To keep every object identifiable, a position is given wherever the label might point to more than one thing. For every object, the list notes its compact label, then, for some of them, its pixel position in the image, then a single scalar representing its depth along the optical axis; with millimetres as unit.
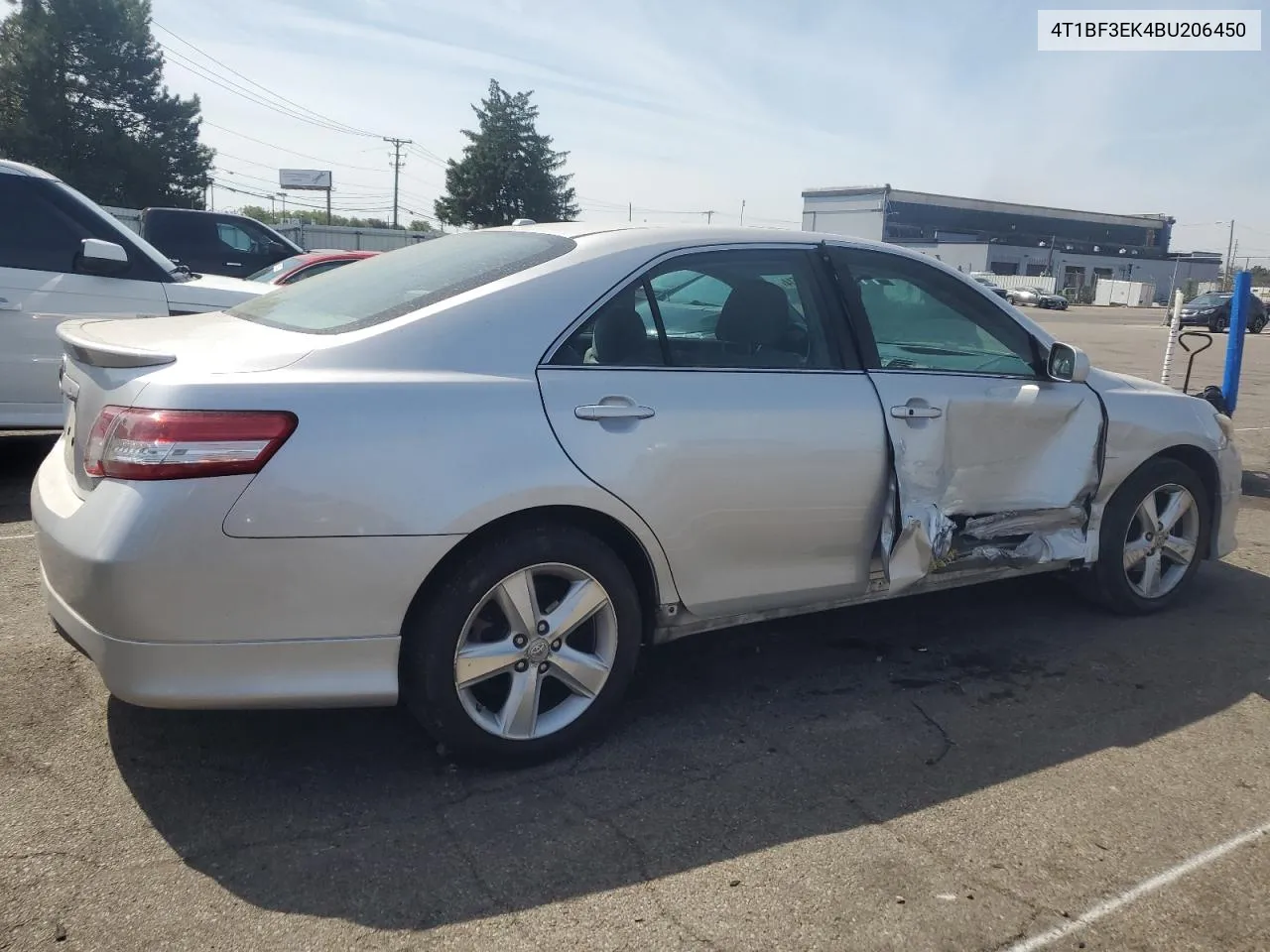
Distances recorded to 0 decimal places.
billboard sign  81062
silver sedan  2660
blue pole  8148
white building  82250
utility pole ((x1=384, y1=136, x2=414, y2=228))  81294
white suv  6168
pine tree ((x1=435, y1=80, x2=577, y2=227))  50656
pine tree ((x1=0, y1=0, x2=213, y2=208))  43844
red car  11516
